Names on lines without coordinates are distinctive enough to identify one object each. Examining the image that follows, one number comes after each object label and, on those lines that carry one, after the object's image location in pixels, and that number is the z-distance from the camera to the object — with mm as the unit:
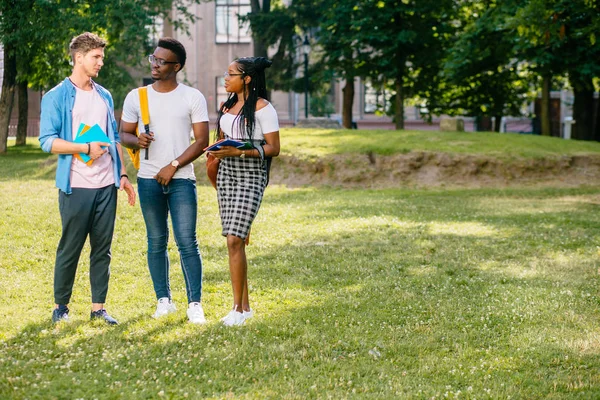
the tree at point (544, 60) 28219
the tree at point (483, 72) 30891
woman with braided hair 7043
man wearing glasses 7039
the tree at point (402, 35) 33188
